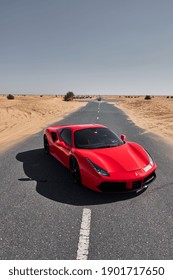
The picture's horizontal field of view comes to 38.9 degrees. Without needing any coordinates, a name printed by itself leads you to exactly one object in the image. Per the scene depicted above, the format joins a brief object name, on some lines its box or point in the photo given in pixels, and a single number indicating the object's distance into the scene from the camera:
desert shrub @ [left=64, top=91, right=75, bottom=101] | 75.62
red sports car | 5.21
